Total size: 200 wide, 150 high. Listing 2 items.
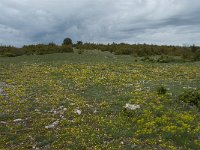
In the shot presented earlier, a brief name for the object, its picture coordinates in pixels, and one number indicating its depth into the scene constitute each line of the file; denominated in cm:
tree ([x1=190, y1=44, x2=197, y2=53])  2377
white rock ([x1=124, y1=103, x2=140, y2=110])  723
